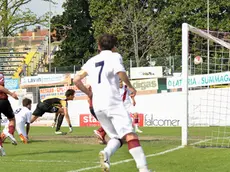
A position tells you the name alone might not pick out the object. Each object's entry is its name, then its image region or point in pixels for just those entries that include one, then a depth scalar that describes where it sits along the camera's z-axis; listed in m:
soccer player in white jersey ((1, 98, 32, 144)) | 15.76
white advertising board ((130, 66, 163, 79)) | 38.75
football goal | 21.18
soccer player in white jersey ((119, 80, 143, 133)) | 14.86
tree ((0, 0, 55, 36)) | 57.53
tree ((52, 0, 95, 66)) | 70.19
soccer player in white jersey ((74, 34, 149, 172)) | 7.64
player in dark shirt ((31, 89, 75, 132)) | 17.98
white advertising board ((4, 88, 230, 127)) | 24.09
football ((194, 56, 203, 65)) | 24.61
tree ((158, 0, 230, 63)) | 59.28
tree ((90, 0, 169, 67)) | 60.28
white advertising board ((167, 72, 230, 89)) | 25.50
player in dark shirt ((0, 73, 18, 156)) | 12.59
